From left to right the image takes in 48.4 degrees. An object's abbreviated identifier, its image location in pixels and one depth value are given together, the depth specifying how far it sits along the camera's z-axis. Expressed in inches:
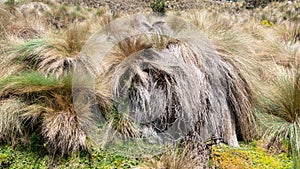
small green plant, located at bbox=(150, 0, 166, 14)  507.8
